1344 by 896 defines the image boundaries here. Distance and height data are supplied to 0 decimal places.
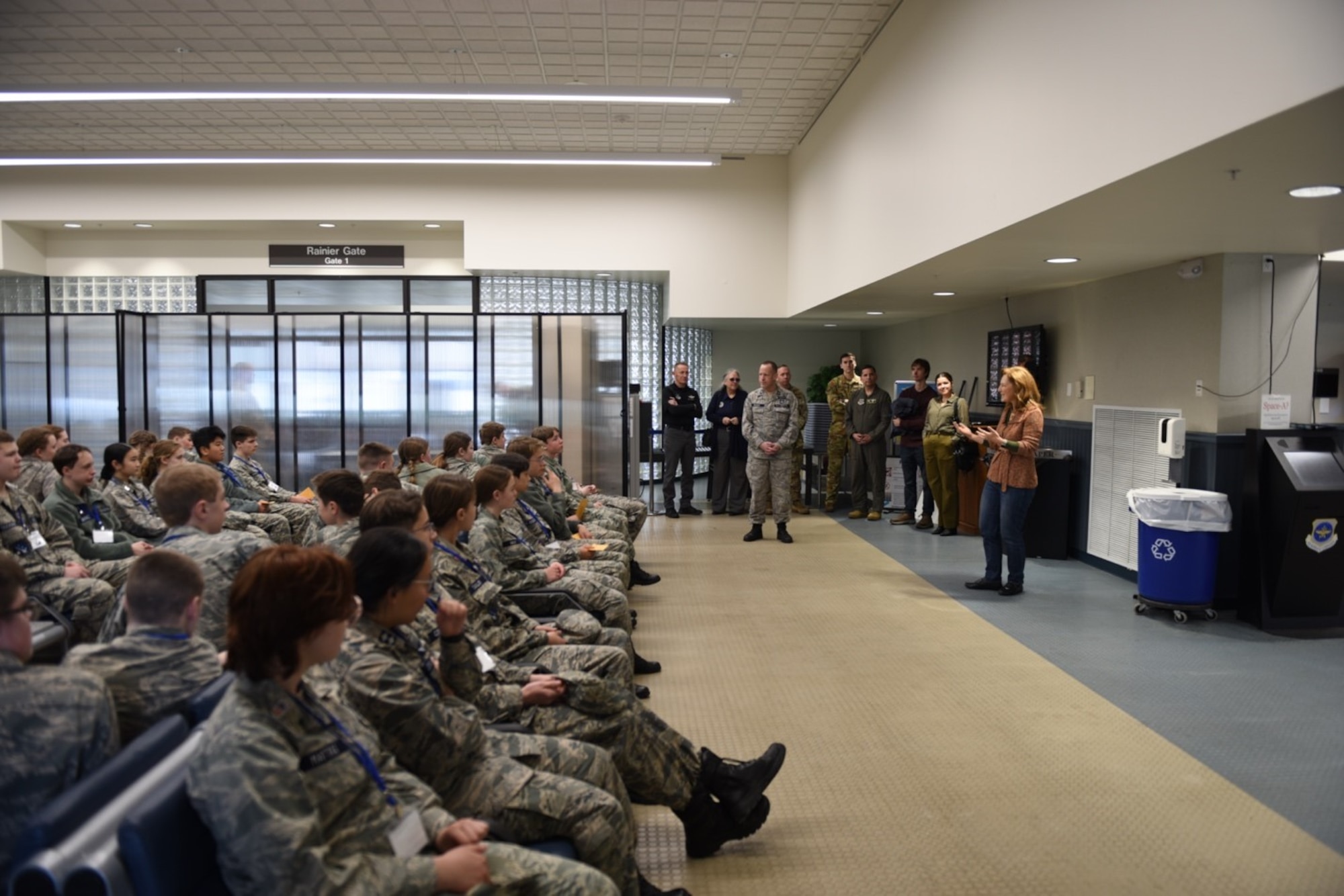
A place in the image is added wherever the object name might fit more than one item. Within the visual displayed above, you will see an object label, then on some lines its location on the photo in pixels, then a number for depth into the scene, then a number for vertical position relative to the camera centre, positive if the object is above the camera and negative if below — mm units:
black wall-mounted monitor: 8453 +355
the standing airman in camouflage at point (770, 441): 9023 -484
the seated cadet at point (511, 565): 4199 -820
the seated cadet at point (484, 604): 3338 -777
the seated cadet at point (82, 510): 5277 -697
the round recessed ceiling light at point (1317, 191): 4016 +861
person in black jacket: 10633 -463
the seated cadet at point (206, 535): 3303 -558
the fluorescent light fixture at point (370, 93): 6715 +2103
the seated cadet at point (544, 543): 4910 -876
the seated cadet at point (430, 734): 2209 -817
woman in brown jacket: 6453 -512
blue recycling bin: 5750 -920
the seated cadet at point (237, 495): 6684 -817
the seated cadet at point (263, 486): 7074 -814
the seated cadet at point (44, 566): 4355 -866
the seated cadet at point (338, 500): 3928 -468
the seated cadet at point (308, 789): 1643 -733
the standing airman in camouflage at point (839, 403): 10664 -144
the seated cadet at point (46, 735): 1746 -664
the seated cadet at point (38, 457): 5770 -442
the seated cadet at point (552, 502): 5672 -708
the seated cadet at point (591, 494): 6918 -820
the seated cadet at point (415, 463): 6258 -510
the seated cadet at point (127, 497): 5883 -690
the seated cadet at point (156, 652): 2141 -618
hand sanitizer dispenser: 6199 -298
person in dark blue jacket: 10578 -675
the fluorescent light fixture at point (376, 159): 8758 +2151
